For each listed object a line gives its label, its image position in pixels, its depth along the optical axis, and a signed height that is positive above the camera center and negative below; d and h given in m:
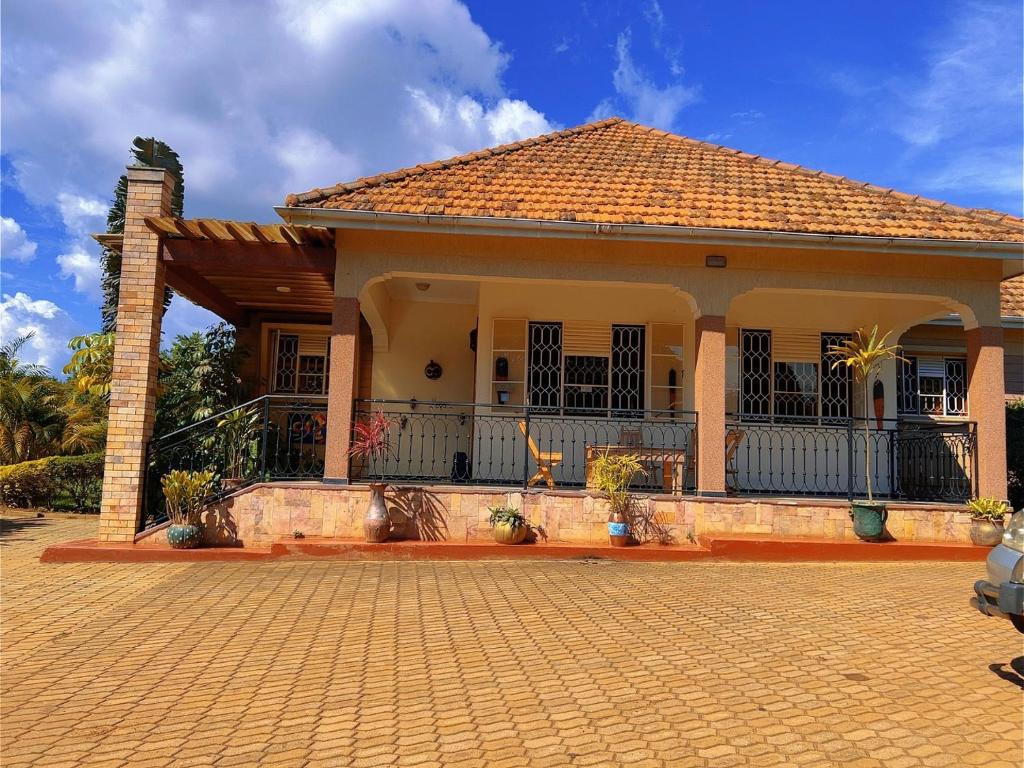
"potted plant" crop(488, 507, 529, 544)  7.83 -0.90
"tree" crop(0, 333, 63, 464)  13.47 +0.28
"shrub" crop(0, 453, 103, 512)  12.23 -0.86
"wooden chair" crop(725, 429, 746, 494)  8.73 -0.08
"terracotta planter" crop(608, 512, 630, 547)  7.92 -0.95
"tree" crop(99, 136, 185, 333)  13.32 +4.95
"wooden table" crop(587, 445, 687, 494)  8.48 -0.10
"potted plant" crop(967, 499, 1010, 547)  7.98 -0.70
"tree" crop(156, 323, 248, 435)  10.77 +0.95
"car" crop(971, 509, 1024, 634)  3.55 -0.65
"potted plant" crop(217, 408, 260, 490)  8.93 +0.00
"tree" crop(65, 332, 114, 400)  12.52 +1.29
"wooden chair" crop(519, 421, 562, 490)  8.45 -0.16
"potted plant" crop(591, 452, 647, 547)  7.97 -0.39
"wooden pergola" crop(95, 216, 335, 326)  8.14 +2.32
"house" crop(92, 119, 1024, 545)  8.11 +1.89
